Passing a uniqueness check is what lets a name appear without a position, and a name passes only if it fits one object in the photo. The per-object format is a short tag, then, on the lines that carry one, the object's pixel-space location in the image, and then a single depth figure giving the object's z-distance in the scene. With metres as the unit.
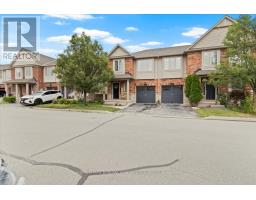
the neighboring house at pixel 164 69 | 21.48
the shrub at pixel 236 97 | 20.03
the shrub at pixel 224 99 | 20.05
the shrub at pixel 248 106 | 16.69
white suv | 24.75
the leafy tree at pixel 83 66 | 20.25
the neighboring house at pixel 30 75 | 32.22
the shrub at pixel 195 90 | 20.62
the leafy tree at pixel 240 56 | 16.05
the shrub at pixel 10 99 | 30.06
